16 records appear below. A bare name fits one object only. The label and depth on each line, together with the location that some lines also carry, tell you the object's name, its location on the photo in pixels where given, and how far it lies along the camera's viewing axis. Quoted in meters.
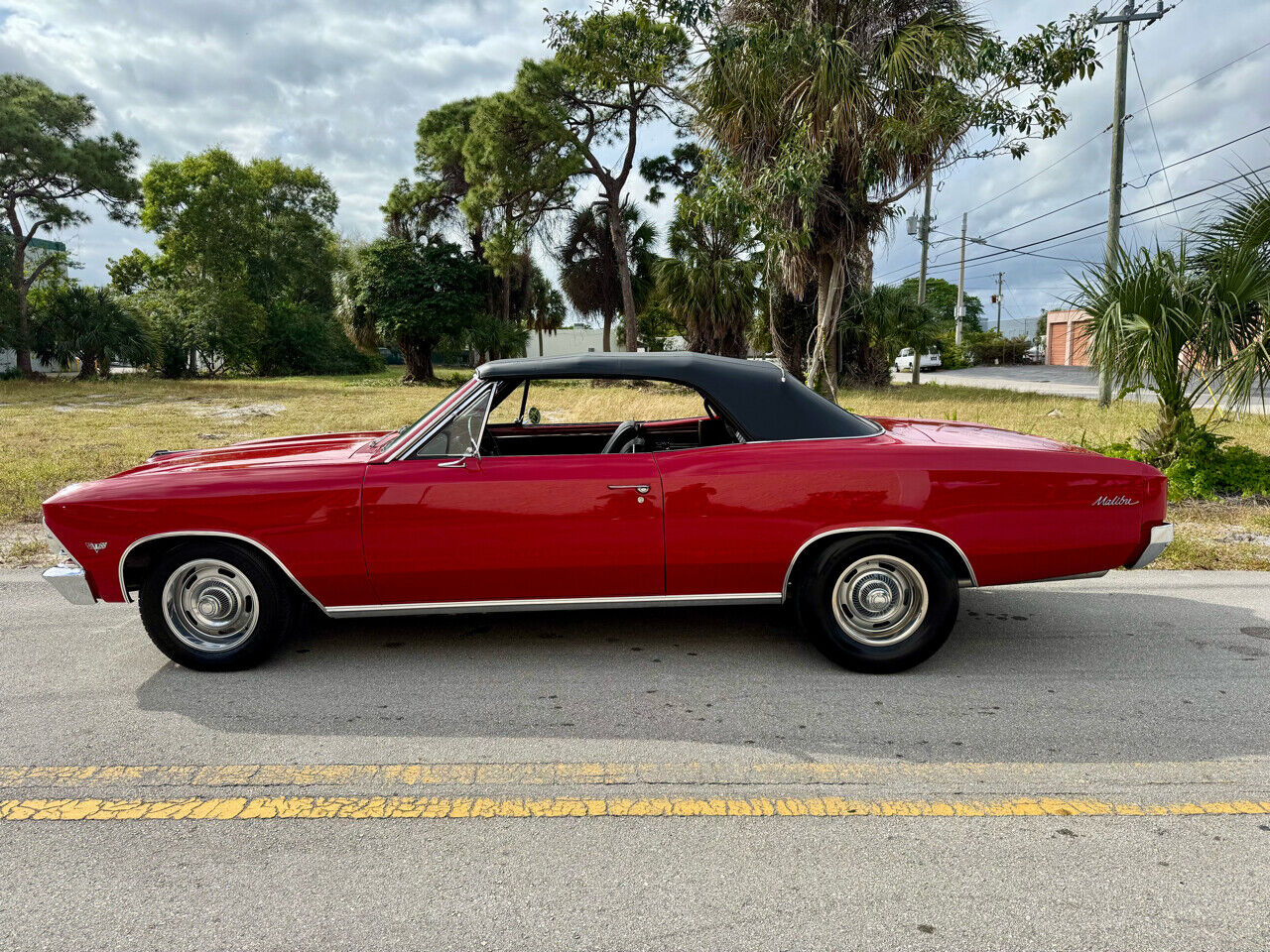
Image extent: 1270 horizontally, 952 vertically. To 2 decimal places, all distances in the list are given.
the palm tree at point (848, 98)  11.53
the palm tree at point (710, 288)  26.88
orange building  57.38
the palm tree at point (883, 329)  26.06
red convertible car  4.05
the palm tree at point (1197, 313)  8.01
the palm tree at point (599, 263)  34.09
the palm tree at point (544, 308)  43.31
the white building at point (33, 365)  34.94
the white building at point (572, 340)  60.38
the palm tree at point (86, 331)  33.16
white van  53.19
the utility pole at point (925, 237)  32.50
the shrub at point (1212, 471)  8.37
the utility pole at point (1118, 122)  18.14
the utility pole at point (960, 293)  51.60
